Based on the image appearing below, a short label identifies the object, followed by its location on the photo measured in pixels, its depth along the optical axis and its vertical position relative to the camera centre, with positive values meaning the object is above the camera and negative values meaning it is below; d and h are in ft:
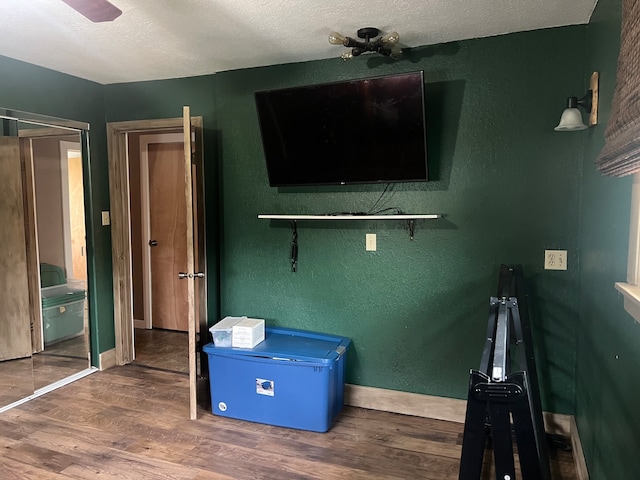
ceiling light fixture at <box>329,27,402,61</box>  8.10 +2.91
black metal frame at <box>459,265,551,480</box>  4.81 -2.26
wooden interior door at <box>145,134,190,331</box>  15.48 -1.00
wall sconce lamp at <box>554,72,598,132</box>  7.30 +1.47
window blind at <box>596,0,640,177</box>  3.75 +0.83
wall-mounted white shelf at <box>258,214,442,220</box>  8.96 -0.29
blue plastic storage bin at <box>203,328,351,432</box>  9.07 -3.65
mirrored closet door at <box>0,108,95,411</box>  10.47 -1.30
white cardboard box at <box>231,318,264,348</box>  9.67 -2.80
